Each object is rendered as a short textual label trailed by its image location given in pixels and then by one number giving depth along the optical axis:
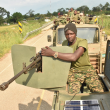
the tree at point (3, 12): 105.97
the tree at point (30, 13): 95.96
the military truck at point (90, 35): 5.75
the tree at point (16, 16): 76.06
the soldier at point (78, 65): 2.45
